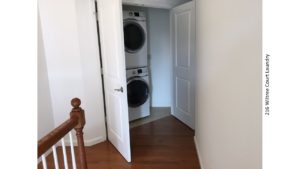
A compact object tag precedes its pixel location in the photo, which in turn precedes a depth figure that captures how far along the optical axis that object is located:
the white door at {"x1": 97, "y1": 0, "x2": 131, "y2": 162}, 2.54
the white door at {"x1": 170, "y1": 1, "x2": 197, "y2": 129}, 3.28
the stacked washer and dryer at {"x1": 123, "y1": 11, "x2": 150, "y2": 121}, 3.76
